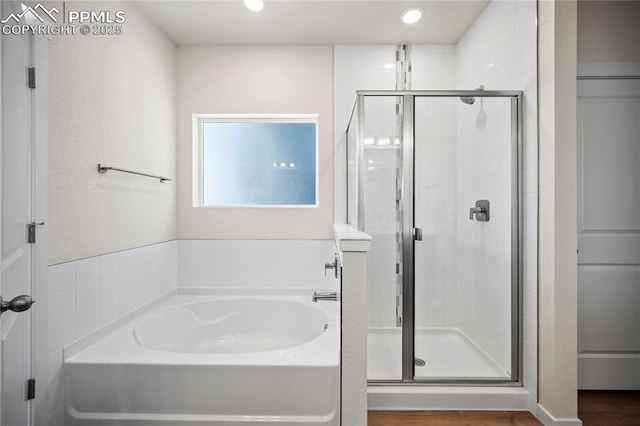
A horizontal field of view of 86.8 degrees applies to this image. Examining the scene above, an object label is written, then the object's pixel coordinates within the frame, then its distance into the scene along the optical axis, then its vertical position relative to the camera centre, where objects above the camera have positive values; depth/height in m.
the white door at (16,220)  1.32 -0.03
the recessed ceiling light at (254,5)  2.24 +1.39
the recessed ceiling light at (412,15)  2.38 +1.41
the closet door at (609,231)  2.12 -0.12
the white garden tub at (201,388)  1.59 -0.84
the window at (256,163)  3.02 +0.44
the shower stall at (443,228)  2.06 -0.10
